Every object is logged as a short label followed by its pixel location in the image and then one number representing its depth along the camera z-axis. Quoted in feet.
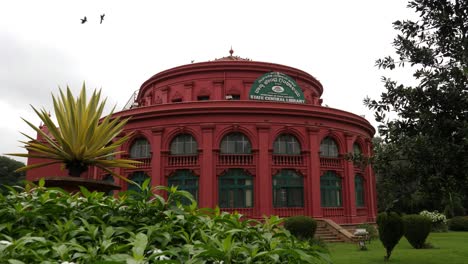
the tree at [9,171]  211.20
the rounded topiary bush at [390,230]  49.80
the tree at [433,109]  24.47
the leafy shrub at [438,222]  104.78
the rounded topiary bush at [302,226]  66.80
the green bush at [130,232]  8.58
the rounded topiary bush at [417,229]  62.26
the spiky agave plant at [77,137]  32.40
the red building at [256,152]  79.92
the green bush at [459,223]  111.75
